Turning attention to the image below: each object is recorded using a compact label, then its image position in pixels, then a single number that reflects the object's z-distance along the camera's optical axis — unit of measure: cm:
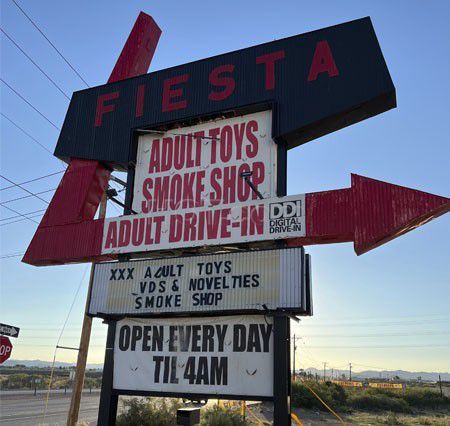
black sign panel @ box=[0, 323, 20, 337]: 1265
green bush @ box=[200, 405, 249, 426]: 1931
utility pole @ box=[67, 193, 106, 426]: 1582
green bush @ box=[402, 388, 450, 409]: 4366
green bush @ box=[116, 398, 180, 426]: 1953
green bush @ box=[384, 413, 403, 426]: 2941
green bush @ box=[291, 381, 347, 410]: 3534
